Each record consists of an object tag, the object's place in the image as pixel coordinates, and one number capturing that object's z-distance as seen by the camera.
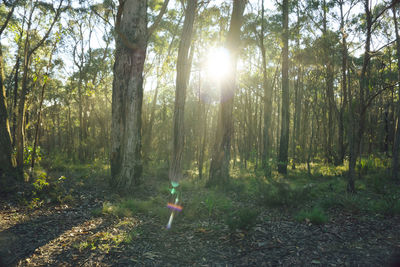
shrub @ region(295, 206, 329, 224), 3.83
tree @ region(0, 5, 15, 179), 5.99
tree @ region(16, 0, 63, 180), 6.32
